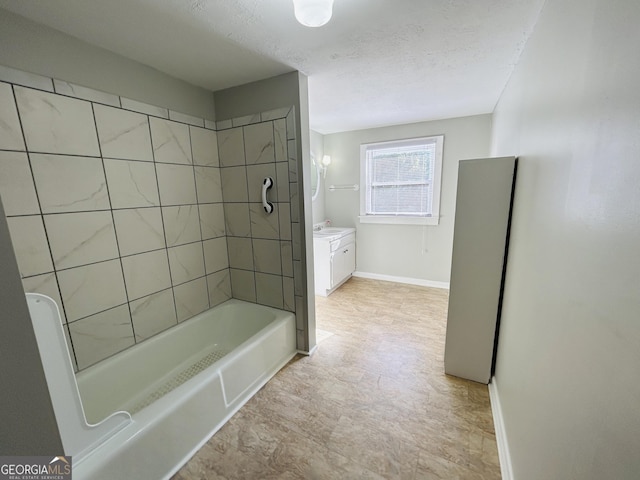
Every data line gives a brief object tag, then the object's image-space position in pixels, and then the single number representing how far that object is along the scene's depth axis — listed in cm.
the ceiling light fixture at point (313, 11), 105
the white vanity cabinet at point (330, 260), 328
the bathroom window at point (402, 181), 336
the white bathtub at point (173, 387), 108
